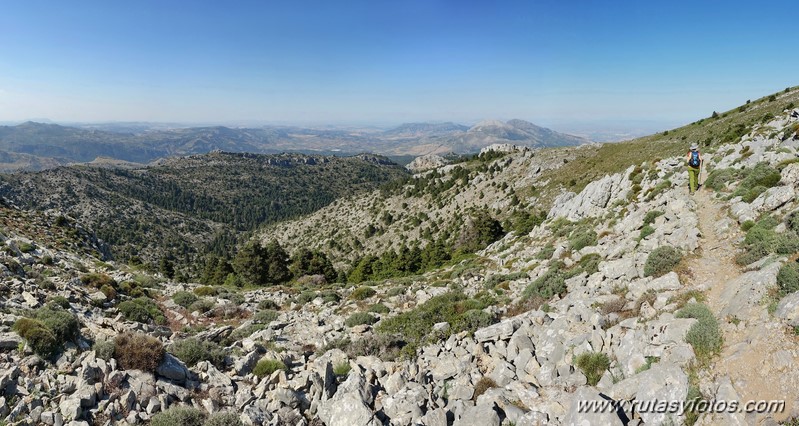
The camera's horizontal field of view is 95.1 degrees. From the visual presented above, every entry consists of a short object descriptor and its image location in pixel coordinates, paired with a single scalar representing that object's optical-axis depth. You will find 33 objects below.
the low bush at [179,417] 8.69
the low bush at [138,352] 10.48
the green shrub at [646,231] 17.74
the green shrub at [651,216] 19.39
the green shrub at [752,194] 16.12
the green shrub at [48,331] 10.09
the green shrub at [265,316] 21.09
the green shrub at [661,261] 13.34
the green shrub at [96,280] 23.48
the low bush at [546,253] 24.15
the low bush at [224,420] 8.88
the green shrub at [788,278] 8.61
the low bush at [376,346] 13.42
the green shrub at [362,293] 25.36
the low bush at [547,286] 16.22
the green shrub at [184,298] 24.76
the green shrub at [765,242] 10.58
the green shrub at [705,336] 8.25
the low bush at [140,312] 19.50
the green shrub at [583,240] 21.92
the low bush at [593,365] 9.44
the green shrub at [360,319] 18.58
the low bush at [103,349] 10.34
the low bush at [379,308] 20.98
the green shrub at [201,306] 23.78
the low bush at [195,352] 12.27
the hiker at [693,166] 21.33
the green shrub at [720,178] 20.56
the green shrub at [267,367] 12.02
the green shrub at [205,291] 27.92
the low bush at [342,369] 12.14
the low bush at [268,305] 25.17
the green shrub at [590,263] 16.77
